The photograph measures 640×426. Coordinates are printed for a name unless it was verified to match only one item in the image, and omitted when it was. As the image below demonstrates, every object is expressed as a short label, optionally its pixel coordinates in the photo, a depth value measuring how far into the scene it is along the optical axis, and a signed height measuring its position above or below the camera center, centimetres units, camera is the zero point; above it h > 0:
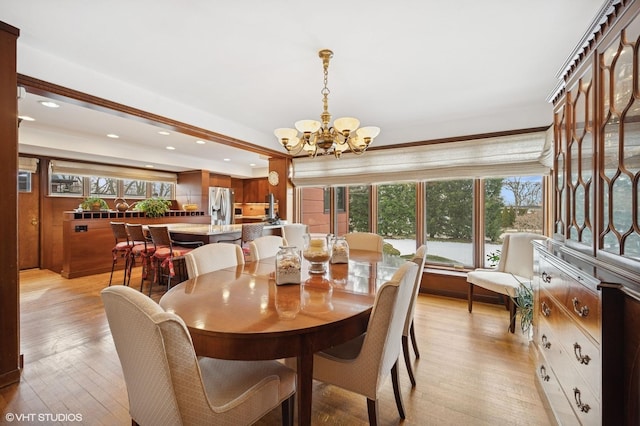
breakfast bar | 473 -44
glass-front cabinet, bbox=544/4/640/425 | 102 -17
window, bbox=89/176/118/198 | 600 +56
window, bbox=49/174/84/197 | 546 +55
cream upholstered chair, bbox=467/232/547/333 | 291 -65
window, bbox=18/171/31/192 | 521 +56
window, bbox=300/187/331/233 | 515 +6
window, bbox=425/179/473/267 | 394 -13
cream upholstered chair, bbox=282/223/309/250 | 412 -30
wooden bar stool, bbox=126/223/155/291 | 394 -47
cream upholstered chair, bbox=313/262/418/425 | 126 -69
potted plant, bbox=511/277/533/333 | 261 -84
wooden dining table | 108 -43
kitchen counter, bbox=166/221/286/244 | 387 -28
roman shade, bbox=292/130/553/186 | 336 +69
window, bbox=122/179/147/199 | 655 +57
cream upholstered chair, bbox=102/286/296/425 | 88 -52
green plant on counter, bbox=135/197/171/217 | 574 +11
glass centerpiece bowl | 200 -29
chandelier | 237 +66
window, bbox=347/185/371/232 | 468 +7
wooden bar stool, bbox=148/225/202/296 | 363 -50
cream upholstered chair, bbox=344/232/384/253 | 316 -33
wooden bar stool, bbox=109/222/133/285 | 416 -43
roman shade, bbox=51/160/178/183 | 546 +87
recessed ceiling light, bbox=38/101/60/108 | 322 +124
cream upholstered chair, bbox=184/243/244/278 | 192 -33
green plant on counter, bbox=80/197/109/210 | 513 +16
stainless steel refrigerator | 710 +19
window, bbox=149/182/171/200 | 708 +58
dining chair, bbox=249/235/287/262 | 250 -31
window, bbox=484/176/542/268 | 354 +5
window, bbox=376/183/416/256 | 431 -6
